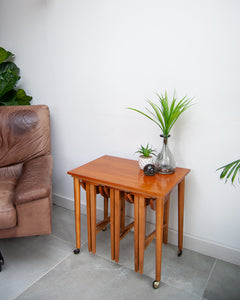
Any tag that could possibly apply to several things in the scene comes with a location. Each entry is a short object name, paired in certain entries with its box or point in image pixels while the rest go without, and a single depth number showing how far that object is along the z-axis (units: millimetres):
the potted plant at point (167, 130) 1547
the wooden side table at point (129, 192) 1424
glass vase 1607
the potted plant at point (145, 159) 1647
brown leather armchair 1581
